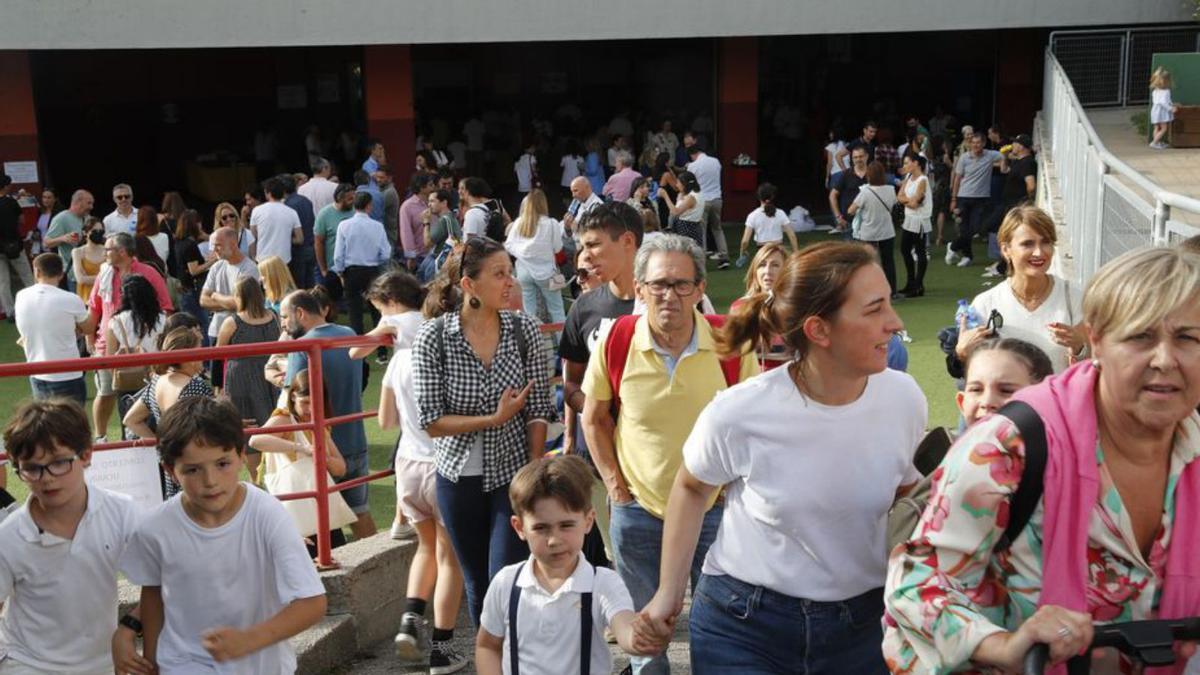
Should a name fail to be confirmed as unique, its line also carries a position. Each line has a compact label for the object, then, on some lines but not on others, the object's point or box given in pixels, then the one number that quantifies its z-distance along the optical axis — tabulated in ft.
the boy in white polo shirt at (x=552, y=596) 14.49
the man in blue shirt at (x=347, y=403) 24.89
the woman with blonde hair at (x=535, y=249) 44.04
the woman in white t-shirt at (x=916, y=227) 52.90
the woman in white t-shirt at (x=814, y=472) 11.00
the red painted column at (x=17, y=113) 65.16
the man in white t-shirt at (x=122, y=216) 49.21
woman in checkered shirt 18.04
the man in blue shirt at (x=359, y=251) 45.98
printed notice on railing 19.62
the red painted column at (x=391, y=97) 72.43
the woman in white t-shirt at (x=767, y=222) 56.34
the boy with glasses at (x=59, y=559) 14.70
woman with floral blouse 7.96
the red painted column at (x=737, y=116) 78.59
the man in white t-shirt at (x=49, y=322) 33.58
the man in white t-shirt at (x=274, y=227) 47.88
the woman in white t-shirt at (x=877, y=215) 52.39
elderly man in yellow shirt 15.52
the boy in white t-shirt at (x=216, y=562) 14.15
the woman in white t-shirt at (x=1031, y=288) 18.56
